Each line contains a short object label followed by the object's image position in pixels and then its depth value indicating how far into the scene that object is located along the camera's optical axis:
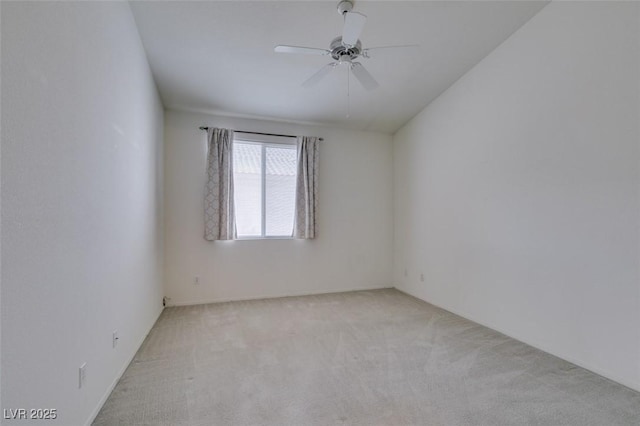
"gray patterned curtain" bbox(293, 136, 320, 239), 4.45
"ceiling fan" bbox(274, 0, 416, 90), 2.05
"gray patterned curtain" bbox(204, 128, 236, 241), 4.00
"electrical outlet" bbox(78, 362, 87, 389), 1.50
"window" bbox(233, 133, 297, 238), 4.25
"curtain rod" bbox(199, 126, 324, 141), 4.05
